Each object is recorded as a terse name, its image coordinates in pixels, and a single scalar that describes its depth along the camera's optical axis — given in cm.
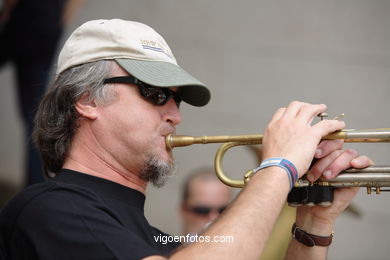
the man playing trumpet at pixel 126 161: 368
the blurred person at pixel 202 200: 802
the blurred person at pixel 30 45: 860
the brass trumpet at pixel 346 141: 440
